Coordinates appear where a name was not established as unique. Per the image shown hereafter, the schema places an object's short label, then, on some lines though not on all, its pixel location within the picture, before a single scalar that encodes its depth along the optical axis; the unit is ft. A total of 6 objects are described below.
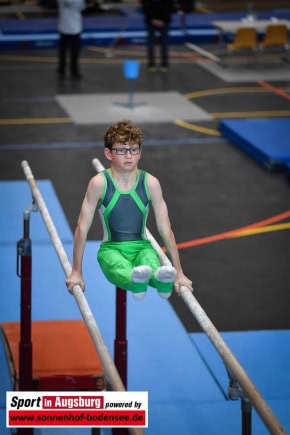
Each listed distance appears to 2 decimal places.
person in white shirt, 64.08
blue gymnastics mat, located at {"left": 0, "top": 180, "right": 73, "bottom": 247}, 38.50
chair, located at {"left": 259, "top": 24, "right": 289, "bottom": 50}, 70.28
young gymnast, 20.13
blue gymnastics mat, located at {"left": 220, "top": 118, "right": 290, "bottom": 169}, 47.39
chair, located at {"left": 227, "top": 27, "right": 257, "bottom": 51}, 68.74
